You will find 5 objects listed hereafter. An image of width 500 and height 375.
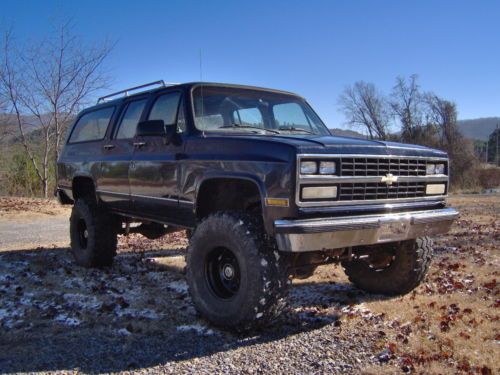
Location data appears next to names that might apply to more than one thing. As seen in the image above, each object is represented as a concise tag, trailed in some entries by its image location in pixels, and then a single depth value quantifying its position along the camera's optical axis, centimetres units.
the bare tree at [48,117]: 1977
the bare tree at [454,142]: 3906
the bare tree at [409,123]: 4659
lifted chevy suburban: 356
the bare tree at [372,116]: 4888
